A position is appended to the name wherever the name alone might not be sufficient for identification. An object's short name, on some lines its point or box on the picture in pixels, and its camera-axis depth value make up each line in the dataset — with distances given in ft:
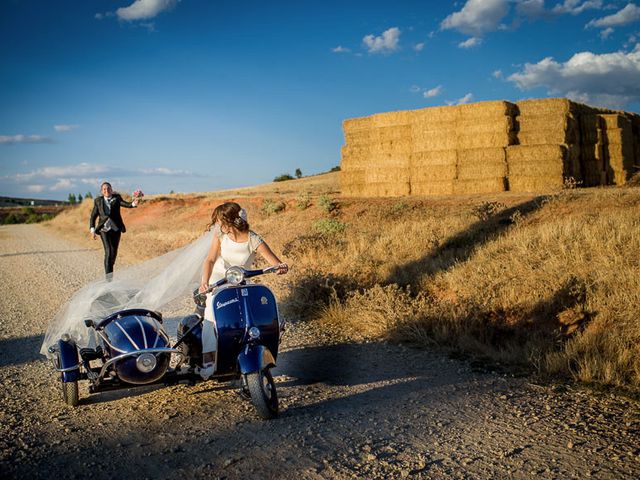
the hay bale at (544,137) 70.64
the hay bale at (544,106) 71.41
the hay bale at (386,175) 78.28
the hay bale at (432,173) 74.08
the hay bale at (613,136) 82.28
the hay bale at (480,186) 70.44
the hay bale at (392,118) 77.92
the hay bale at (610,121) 82.48
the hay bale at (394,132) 78.40
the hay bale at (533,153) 68.80
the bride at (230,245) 17.70
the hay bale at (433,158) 74.18
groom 36.63
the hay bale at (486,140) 71.00
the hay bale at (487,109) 70.64
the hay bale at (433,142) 74.59
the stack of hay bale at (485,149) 70.38
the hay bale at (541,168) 68.49
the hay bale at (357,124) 82.12
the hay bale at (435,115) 74.38
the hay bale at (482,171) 70.64
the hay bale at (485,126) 70.64
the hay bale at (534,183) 68.49
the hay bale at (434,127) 74.74
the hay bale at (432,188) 74.23
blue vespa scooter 14.85
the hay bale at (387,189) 78.07
